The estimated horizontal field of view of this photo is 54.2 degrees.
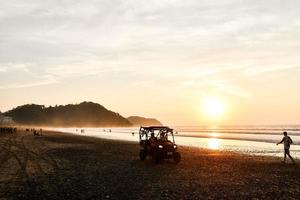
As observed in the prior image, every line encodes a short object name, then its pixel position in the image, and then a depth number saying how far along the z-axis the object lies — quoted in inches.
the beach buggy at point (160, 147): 780.4
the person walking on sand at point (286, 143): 801.2
